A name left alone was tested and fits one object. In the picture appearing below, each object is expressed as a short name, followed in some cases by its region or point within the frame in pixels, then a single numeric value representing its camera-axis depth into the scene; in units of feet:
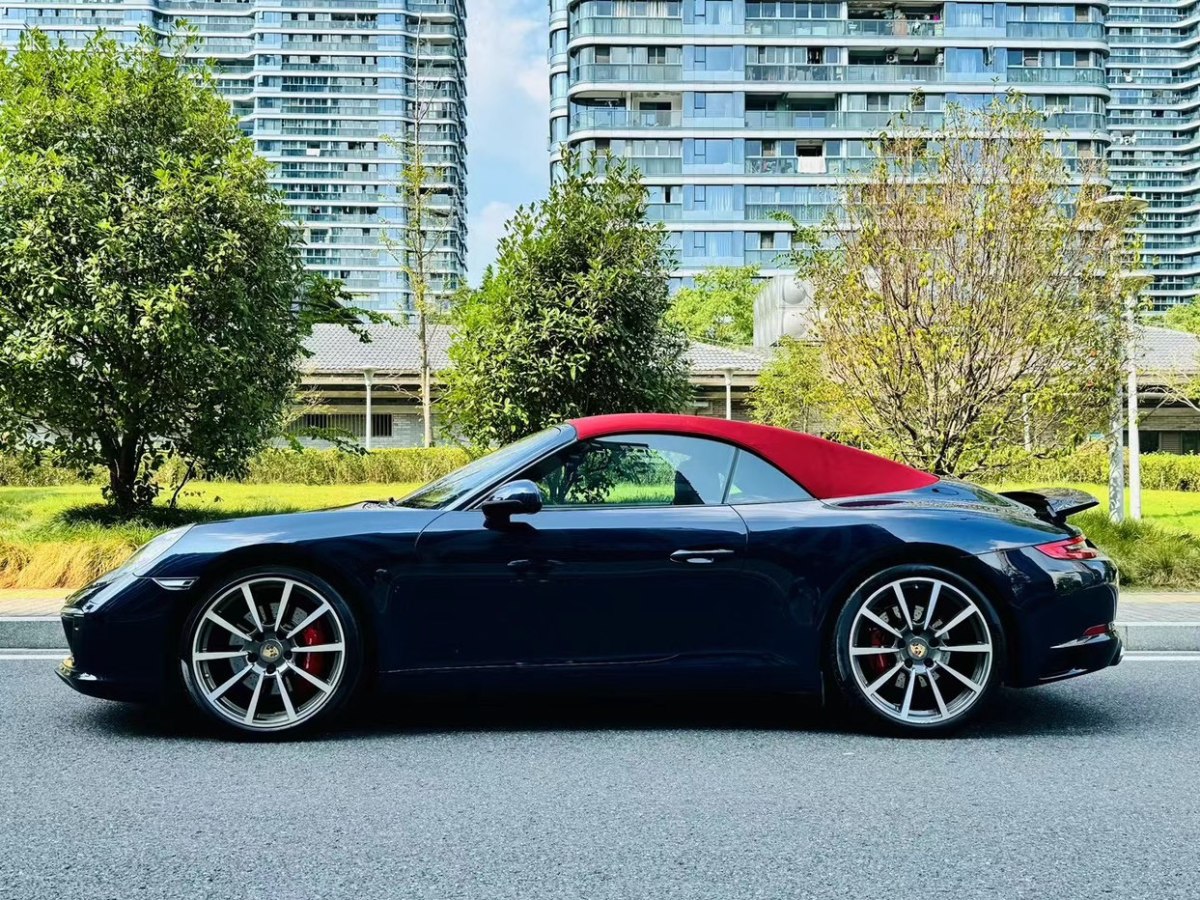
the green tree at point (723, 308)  166.09
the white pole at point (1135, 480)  63.21
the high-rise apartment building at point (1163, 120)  380.17
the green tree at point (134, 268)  36.24
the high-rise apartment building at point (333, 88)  361.30
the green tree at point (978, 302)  36.27
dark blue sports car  15.30
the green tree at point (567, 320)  42.37
